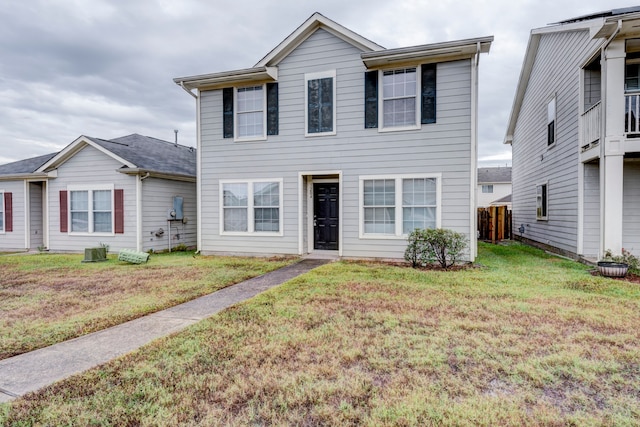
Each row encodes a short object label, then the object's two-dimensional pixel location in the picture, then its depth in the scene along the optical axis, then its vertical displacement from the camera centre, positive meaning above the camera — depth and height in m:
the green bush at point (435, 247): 8.00 -0.87
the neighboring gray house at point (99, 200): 11.37 +0.37
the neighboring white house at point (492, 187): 36.03 +2.72
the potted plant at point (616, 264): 6.69 -1.08
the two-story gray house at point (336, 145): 8.59 +1.88
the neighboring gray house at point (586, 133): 7.24 +2.04
